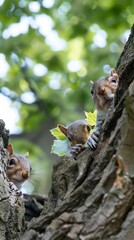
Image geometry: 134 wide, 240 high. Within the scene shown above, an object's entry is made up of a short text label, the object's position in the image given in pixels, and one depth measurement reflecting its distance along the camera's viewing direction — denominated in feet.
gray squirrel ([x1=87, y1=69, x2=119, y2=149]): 25.00
